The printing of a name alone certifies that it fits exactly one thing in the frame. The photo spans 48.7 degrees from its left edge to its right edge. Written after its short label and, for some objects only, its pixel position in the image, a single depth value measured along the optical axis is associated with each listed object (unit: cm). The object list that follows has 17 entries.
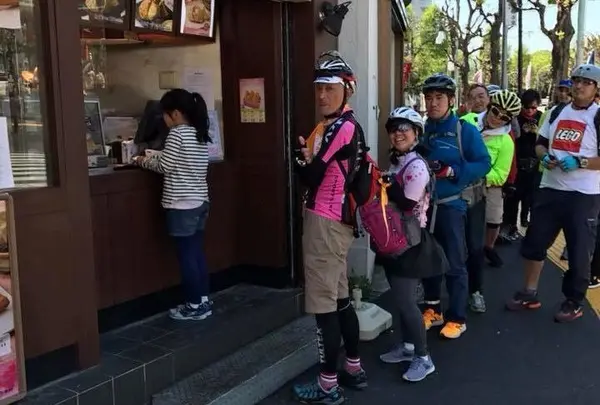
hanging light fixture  505
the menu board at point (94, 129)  459
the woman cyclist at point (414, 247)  393
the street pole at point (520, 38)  2255
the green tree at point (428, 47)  4750
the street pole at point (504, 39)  2345
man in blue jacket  461
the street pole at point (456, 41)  3533
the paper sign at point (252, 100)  509
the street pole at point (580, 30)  1685
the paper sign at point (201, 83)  522
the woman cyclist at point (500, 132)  581
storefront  340
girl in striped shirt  429
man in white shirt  497
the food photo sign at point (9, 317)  311
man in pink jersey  356
